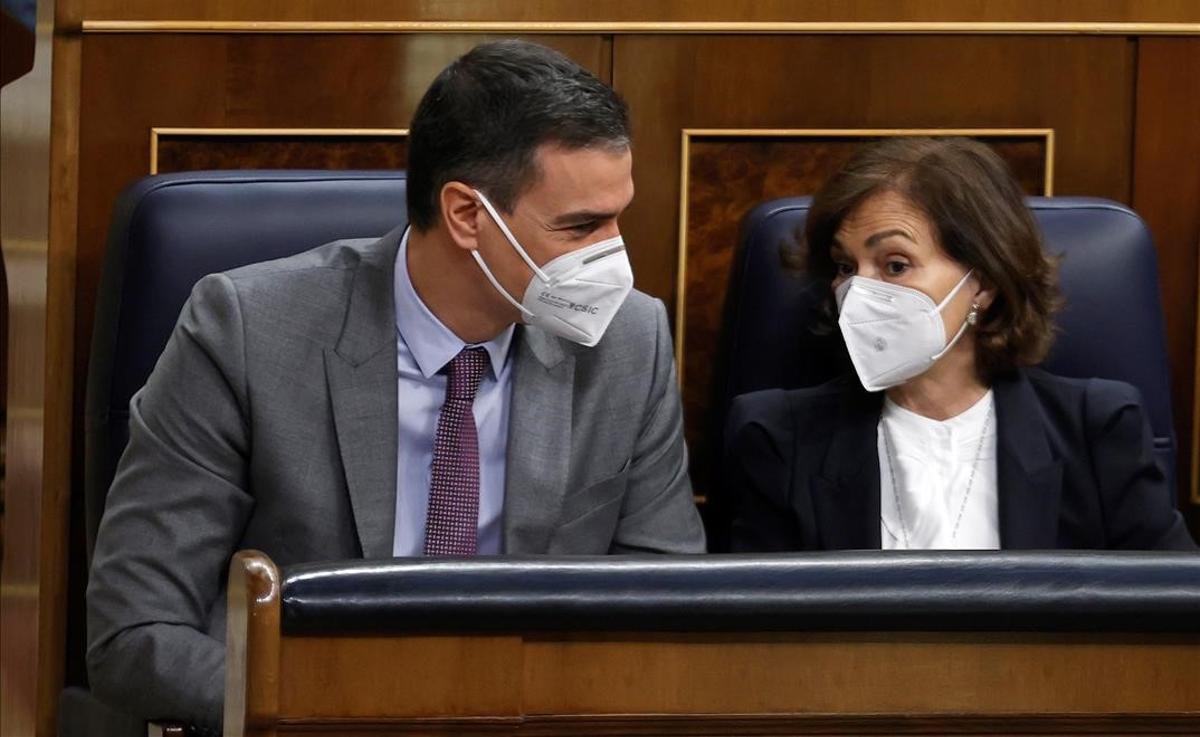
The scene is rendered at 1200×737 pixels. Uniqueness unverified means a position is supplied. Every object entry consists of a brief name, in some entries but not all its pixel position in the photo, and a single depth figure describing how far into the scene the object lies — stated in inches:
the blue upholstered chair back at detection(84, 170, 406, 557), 380.7
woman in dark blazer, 384.6
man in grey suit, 374.6
